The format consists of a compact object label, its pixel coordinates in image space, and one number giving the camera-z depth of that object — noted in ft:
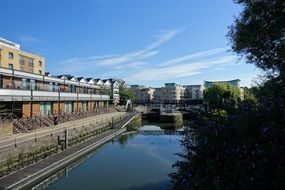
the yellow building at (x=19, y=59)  116.20
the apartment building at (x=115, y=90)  240.28
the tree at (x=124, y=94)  245.24
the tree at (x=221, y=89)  171.27
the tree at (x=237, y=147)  11.50
